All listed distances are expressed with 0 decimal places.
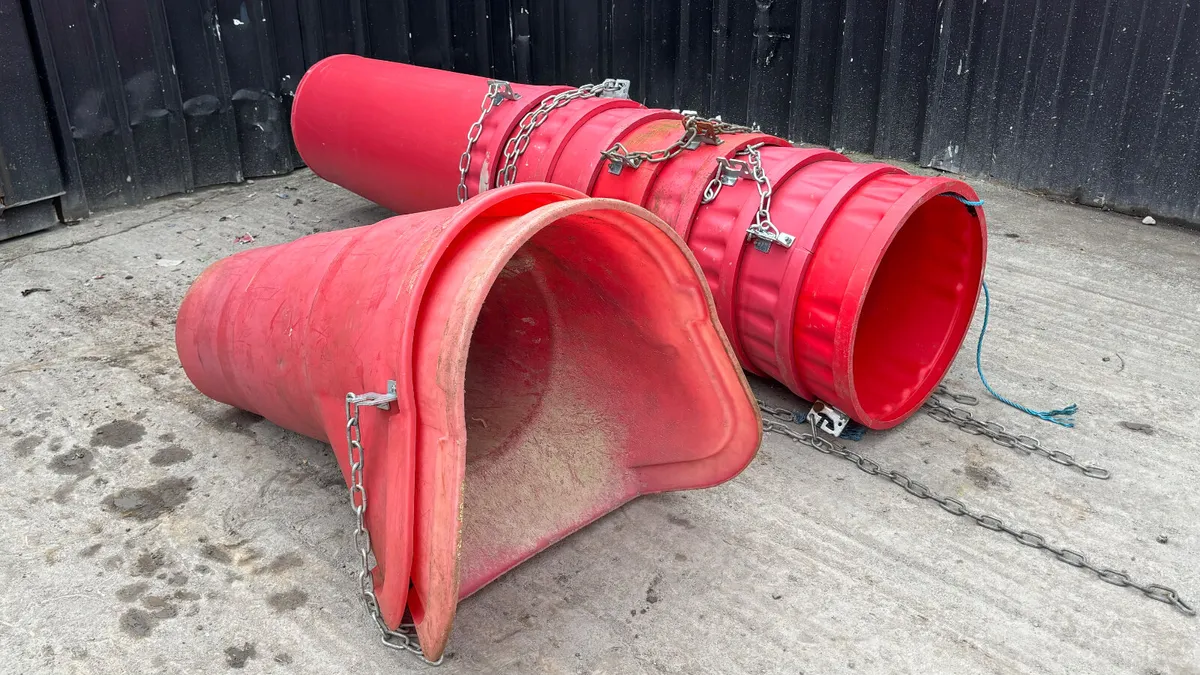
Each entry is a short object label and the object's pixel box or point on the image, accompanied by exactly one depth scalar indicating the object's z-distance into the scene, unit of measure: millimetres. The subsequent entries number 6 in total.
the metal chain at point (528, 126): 3713
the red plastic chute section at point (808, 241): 2834
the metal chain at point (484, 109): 3920
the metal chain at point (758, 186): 2939
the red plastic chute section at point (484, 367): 2004
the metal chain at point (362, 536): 2133
